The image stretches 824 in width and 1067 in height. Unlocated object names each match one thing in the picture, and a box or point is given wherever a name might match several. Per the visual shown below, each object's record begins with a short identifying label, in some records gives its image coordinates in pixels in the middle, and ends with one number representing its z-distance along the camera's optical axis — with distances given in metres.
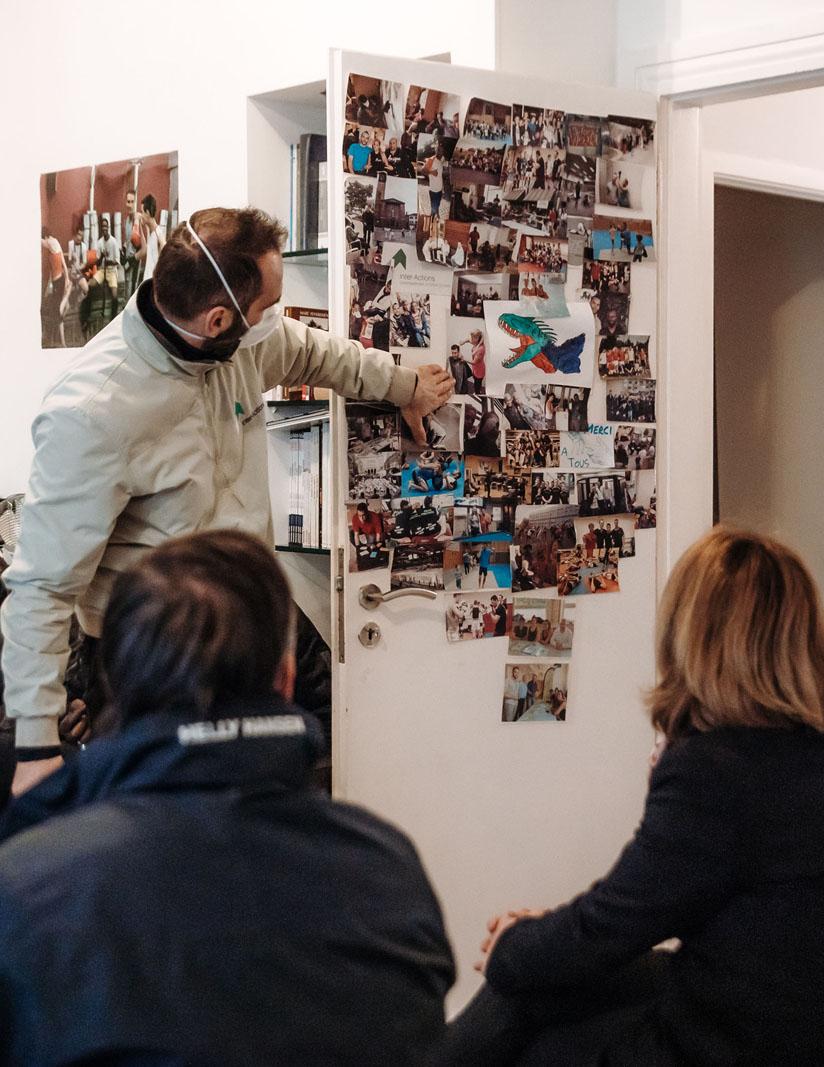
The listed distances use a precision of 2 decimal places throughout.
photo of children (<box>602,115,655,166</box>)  2.70
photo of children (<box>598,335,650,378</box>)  2.74
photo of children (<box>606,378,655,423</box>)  2.76
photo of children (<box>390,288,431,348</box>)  2.49
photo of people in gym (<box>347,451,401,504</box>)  2.48
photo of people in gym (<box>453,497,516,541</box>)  2.59
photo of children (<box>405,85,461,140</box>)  2.45
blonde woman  1.46
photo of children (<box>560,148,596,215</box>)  2.65
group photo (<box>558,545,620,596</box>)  2.70
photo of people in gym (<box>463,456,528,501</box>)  2.59
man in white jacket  2.03
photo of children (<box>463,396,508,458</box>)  2.58
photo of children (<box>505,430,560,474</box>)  2.63
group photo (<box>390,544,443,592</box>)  2.52
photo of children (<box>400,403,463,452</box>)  2.54
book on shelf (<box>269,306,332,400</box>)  2.94
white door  2.48
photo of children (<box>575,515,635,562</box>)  2.72
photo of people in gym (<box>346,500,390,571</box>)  2.47
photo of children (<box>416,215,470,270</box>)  2.50
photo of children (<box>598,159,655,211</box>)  2.70
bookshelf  2.93
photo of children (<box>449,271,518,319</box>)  2.55
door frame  2.77
